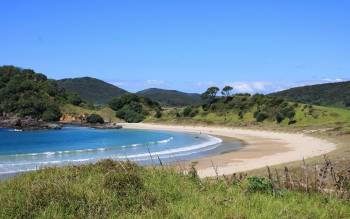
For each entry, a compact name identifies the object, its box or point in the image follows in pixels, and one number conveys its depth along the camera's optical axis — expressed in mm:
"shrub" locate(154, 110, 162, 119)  134425
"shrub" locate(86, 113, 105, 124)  132000
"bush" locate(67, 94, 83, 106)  152875
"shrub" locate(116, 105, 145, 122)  140000
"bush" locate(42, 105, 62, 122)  132900
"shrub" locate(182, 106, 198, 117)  124100
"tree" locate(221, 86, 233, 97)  134125
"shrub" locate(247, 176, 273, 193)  9992
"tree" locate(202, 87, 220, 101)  134125
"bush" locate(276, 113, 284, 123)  93544
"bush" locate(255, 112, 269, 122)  98938
